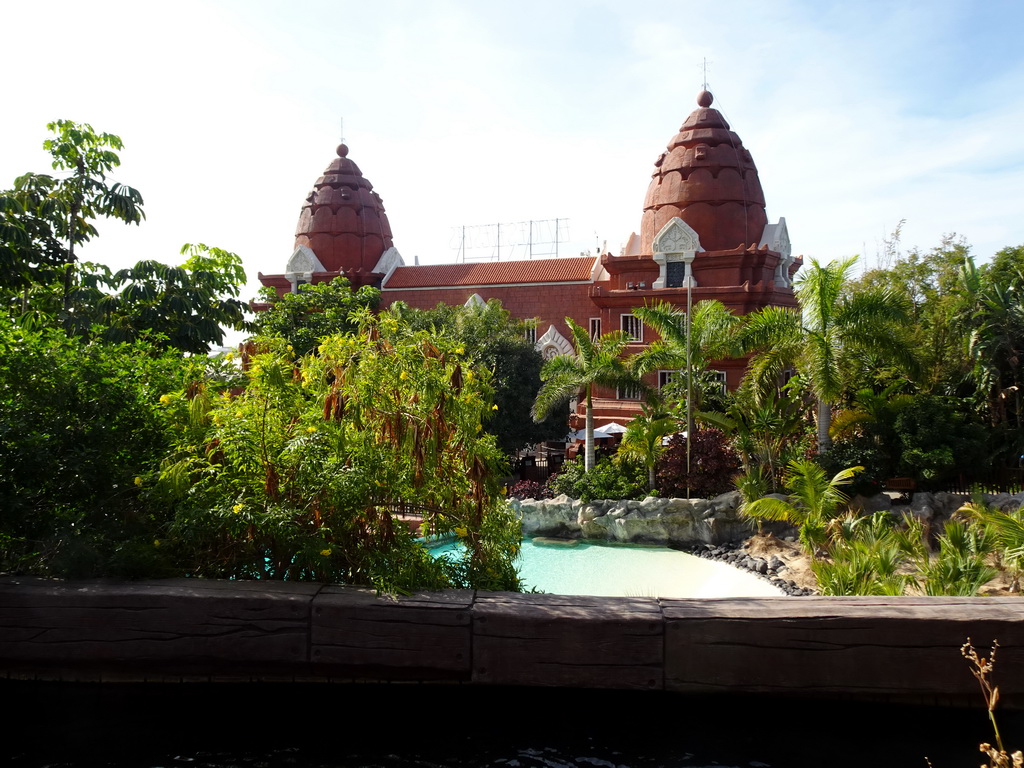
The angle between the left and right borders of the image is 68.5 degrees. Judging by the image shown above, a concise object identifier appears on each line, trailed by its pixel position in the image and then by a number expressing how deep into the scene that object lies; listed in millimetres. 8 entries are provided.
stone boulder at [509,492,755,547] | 12570
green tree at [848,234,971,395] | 13273
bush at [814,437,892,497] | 11953
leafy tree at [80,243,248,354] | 7926
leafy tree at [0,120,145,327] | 7812
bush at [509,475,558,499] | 14617
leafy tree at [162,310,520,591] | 5012
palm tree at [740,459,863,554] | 9805
